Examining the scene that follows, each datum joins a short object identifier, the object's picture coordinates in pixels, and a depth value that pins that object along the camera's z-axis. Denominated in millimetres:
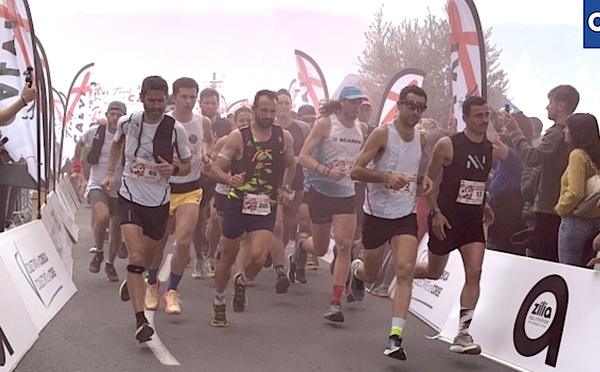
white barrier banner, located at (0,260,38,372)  10594
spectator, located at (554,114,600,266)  12781
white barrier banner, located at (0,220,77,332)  12781
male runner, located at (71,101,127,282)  20281
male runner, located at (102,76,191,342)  13609
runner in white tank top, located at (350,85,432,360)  13484
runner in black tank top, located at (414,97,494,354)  13422
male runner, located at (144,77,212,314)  15742
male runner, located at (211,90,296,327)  15008
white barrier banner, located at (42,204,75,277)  17953
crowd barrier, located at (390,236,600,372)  11687
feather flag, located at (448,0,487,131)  17859
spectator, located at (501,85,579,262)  15125
